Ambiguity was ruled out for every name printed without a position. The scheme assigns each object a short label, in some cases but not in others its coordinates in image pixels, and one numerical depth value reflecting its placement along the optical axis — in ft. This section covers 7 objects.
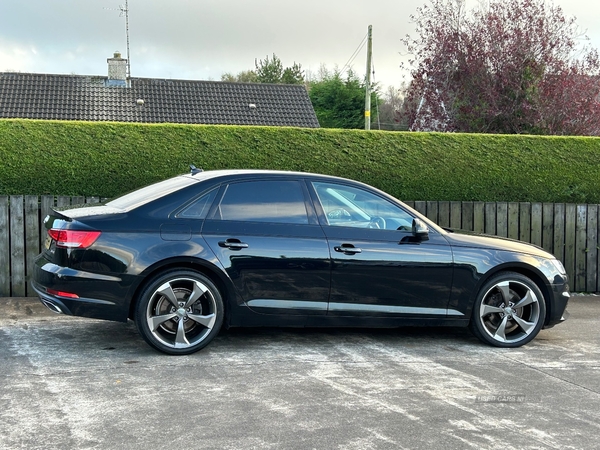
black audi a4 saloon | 18.40
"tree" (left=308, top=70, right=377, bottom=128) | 150.61
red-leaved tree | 54.70
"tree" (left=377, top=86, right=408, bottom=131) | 168.14
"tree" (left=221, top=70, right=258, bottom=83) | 197.63
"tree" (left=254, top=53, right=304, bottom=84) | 185.16
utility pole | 88.33
